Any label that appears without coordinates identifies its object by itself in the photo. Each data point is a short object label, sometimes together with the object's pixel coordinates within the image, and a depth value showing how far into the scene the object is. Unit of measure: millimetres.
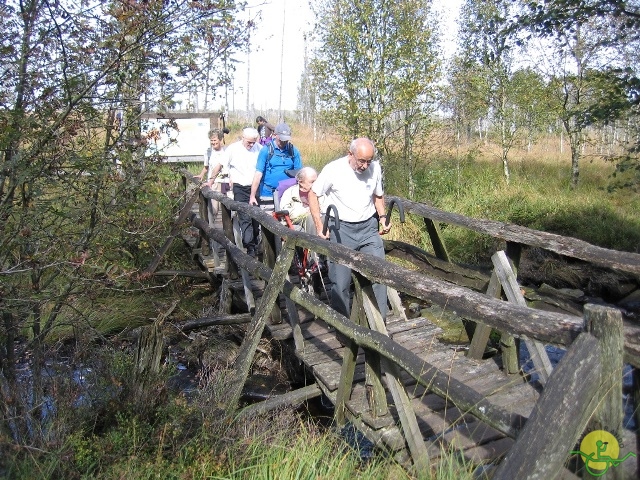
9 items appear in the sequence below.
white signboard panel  13328
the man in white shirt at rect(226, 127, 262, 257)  7840
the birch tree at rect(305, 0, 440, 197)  11734
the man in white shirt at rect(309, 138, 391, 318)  4980
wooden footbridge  2057
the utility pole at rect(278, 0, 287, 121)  30048
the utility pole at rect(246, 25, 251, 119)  35594
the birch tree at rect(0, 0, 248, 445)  3340
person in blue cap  7145
